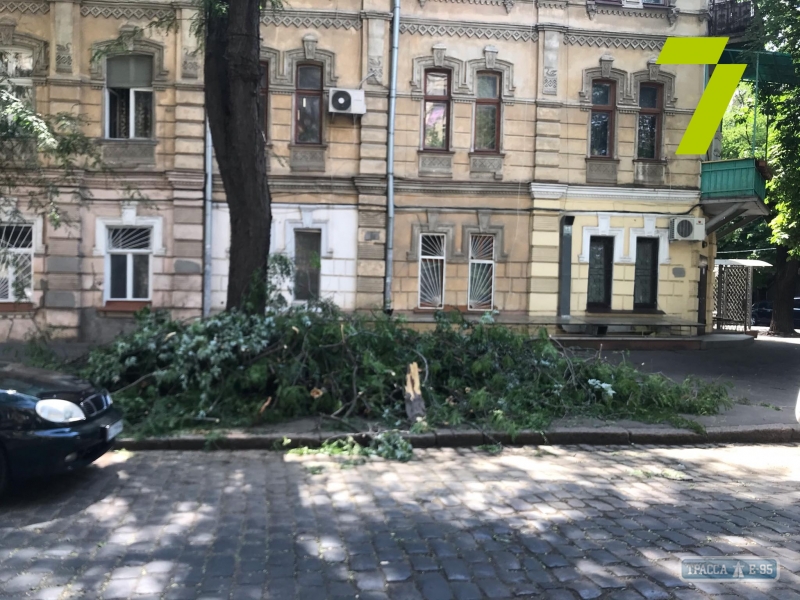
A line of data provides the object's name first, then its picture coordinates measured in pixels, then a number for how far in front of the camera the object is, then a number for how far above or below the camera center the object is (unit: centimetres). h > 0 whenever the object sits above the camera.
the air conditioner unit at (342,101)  1584 +413
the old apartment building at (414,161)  1582 +295
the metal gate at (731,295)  2322 -15
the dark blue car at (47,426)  548 -131
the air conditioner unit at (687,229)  1733 +154
